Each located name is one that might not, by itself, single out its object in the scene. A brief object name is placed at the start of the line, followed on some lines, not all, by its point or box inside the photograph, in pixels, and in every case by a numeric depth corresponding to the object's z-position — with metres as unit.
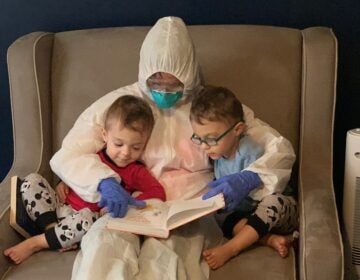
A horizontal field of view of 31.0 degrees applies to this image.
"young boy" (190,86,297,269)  1.72
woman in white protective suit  1.66
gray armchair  1.92
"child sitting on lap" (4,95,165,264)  1.77
